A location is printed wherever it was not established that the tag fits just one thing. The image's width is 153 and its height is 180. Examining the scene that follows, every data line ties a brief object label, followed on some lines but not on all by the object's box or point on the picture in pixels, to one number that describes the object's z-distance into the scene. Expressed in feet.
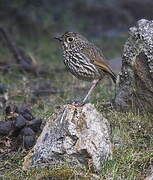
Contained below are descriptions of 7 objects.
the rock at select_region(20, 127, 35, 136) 43.89
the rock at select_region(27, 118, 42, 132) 44.78
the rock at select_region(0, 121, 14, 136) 44.42
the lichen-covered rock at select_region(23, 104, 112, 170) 38.72
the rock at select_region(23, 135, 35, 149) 43.21
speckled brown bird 45.29
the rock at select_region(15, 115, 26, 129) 44.27
